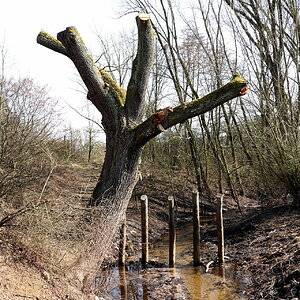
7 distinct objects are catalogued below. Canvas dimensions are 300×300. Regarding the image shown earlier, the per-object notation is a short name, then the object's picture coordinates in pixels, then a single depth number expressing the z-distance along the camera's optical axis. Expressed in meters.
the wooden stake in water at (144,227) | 9.23
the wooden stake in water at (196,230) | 8.98
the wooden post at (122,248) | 9.04
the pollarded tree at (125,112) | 7.20
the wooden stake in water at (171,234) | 9.10
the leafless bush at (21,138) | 10.50
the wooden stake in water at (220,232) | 9.03
